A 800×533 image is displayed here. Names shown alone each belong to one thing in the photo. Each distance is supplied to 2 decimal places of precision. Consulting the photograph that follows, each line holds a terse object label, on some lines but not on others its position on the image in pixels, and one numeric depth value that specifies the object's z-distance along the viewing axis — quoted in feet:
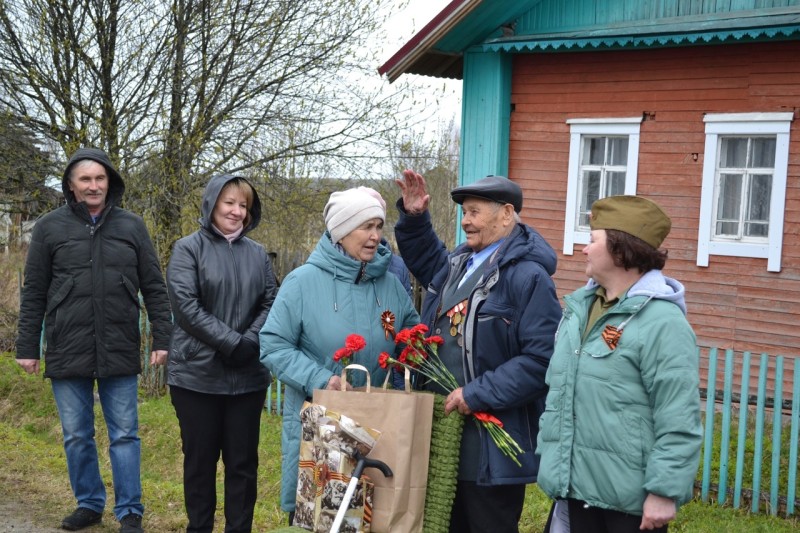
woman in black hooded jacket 14.06
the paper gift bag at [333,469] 9.98
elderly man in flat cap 10.52
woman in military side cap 8.87
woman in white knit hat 11.80
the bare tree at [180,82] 36.01
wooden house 31.30
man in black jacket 15.55
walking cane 9.63
